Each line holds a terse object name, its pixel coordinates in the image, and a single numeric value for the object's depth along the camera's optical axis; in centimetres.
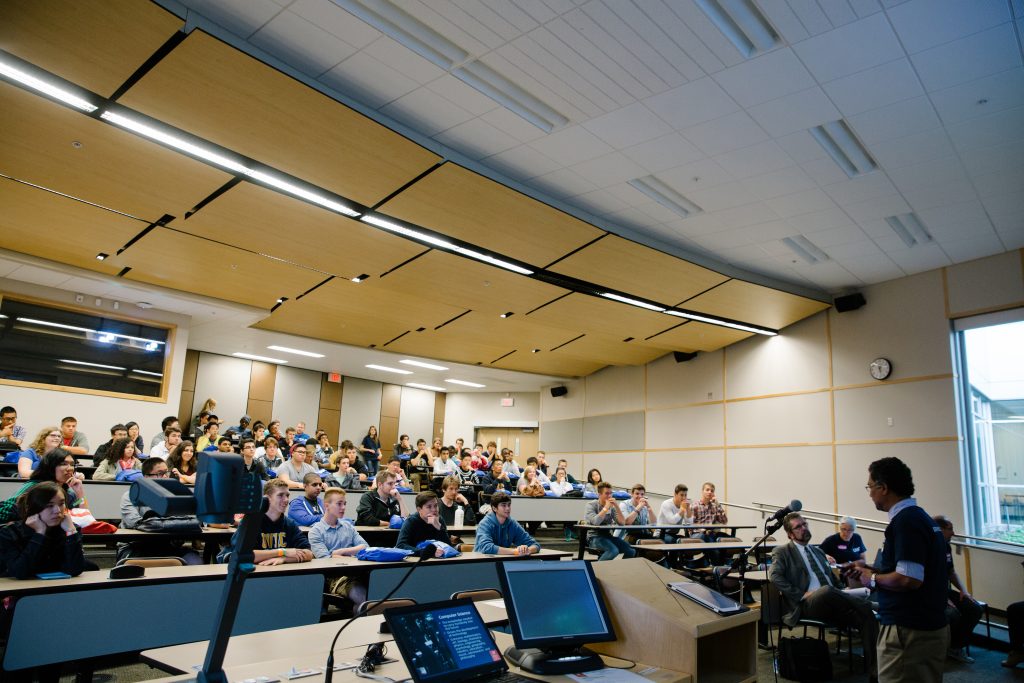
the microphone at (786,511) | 283
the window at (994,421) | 801
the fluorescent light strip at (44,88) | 468
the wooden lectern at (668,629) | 208
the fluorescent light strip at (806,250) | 816
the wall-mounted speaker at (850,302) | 983
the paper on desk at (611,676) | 193
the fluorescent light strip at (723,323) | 1041
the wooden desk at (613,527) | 696
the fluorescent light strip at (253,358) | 1378
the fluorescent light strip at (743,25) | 419
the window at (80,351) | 862
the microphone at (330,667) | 172
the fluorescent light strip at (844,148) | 559
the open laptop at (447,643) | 176
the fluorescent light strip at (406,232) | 702
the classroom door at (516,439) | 1711
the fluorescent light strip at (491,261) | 791
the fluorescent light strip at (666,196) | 673
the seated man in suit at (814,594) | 501
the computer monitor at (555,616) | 203
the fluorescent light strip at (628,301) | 960
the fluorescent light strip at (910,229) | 746
